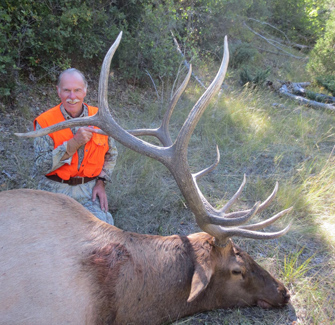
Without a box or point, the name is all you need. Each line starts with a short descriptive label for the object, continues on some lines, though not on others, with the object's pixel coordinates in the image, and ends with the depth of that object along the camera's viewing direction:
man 2.84
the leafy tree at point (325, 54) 9.18
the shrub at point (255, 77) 7.93
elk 1.90
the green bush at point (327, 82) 8.59
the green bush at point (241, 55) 10.28
